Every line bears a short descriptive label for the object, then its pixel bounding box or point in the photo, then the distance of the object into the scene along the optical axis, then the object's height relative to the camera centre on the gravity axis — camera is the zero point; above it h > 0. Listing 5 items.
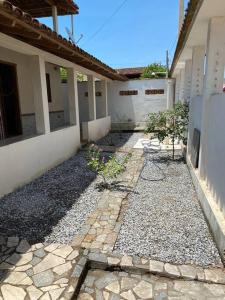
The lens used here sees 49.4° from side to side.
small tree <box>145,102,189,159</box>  7.53 -0.72
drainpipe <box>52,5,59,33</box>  8.16 +2.76
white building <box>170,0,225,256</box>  3.37 -0.23
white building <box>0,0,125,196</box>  4.66 +0.33
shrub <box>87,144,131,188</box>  5.44 -1.50
